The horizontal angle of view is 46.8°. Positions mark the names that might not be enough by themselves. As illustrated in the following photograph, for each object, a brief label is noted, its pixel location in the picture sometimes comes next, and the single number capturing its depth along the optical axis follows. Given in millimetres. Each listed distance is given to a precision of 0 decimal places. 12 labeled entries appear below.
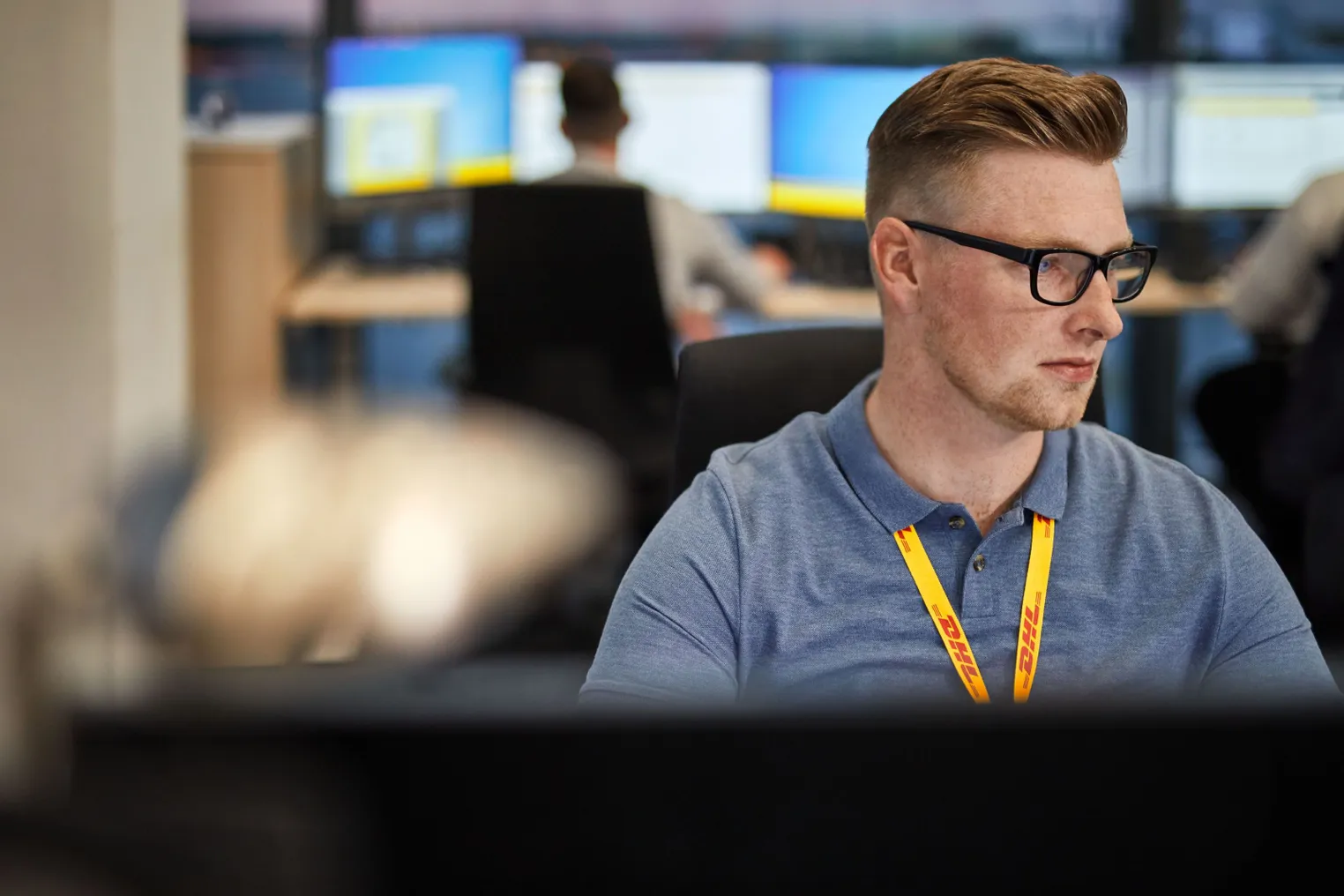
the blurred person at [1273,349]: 2787
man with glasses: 1240
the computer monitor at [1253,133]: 4004
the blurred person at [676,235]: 3229
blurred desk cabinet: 3443
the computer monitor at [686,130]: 3975
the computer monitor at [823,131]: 3828
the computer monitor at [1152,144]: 4055
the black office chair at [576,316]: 2760
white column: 2451
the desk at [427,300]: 3482
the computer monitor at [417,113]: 3779
